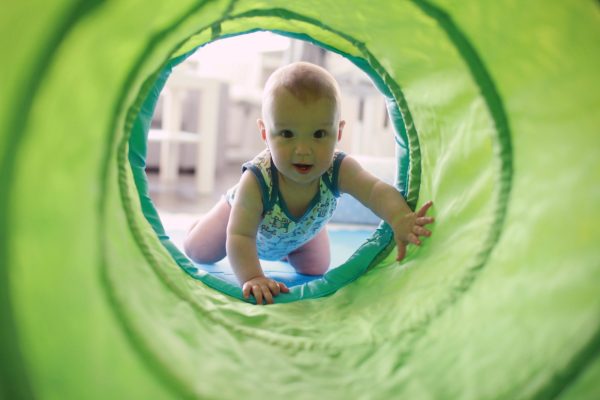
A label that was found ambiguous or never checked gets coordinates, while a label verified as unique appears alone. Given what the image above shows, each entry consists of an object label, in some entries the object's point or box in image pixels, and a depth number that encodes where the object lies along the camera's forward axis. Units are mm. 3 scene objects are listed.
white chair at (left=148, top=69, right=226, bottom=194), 3840
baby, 1347
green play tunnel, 609
